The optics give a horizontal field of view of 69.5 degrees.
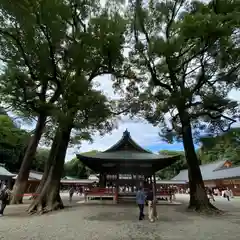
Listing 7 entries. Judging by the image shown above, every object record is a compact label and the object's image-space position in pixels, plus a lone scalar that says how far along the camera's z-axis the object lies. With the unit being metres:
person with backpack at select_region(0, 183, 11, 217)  9.52
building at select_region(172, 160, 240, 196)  26.19
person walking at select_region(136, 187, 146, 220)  8.44
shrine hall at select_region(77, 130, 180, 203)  14.64
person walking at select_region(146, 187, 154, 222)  8.30
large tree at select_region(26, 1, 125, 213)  9.58
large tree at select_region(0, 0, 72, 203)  9.80
